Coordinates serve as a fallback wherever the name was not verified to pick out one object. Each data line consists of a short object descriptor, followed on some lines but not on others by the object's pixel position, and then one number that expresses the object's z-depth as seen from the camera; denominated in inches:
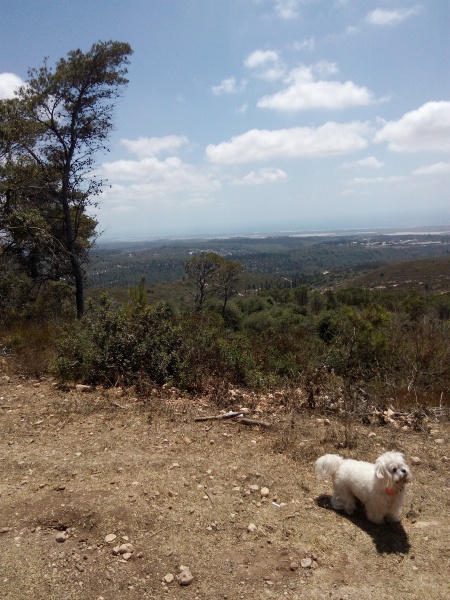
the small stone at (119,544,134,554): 106.9
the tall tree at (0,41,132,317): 370.3
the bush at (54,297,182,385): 233.8
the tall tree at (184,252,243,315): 1314.0
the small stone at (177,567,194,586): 98.0
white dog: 117.9
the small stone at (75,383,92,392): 223.0
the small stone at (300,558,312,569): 105.0
